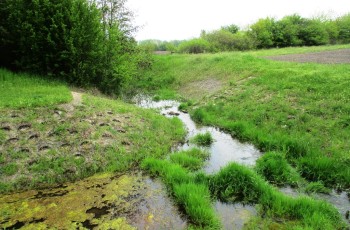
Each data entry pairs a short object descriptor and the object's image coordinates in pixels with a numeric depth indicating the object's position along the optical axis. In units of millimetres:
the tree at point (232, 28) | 63312
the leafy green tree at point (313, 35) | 49656
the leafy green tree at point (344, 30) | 55725
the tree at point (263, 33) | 47000
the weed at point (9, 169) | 7109
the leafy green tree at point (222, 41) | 46828
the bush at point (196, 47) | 46731
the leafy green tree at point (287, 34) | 47656
